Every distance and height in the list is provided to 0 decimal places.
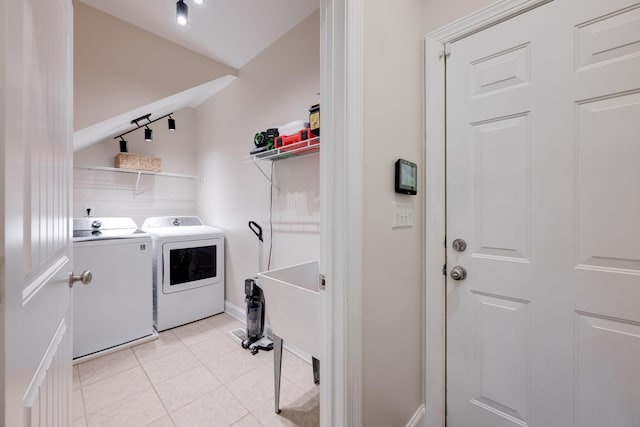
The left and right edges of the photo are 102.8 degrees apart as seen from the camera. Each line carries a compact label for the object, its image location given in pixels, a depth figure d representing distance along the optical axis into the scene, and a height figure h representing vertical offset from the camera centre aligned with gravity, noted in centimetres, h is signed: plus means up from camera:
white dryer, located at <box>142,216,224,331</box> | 266 -65
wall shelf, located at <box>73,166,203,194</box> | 300 +53
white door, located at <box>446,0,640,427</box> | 97 -2
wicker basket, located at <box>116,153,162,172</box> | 311 +65
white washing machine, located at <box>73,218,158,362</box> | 215 -70
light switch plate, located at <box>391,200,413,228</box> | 119 -1
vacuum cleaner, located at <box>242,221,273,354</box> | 233 -99
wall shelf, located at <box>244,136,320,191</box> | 184 +50
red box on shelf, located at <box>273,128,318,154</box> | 185 +55
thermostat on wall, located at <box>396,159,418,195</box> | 117 +17
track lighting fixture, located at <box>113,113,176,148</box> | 294 +101
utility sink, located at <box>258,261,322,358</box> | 125 -53
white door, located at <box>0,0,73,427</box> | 41 +0
